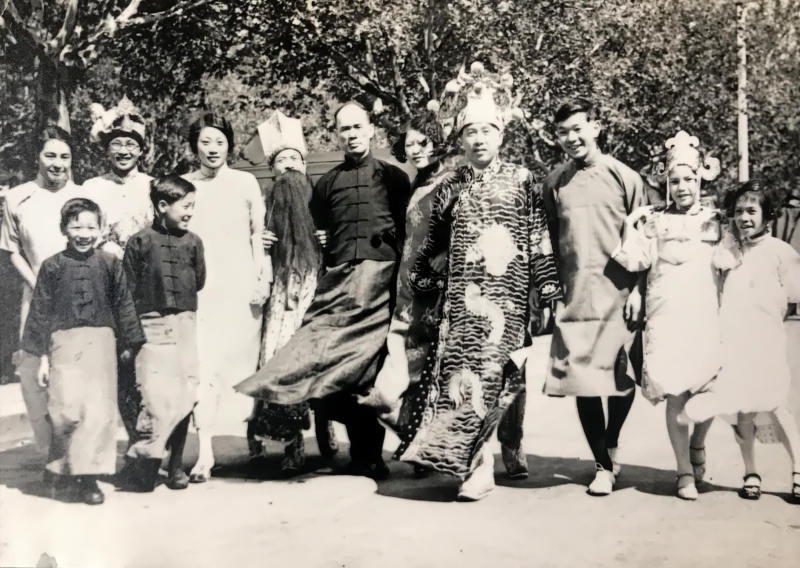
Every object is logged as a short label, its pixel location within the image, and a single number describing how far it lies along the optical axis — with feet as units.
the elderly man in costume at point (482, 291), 14.37
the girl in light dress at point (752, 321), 14.12
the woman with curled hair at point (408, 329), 15.47
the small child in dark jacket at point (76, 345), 14.55
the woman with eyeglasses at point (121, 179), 15.84
